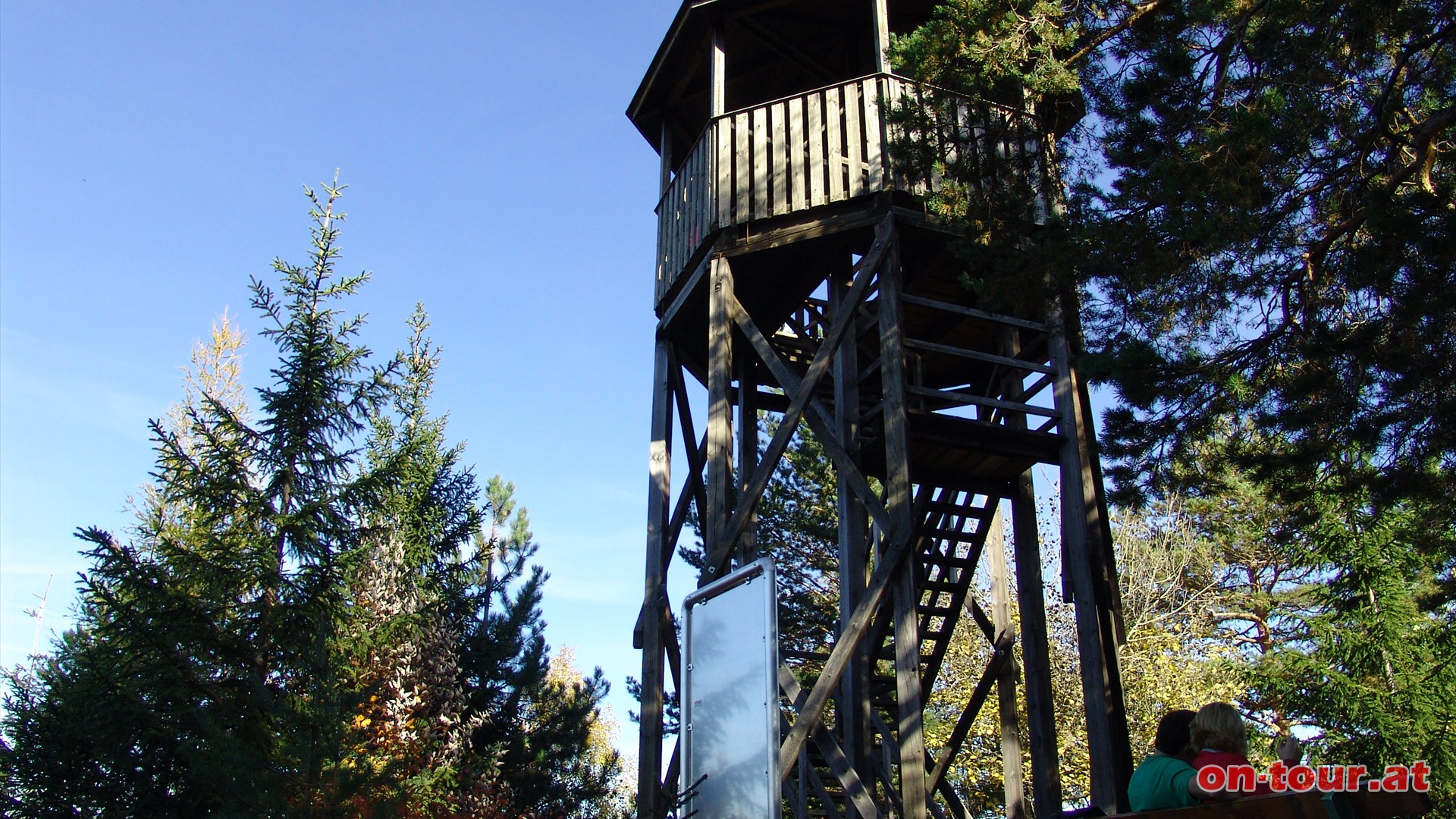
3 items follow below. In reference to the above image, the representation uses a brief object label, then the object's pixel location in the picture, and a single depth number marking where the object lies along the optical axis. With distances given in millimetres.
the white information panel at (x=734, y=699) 6289
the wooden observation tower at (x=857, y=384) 7512
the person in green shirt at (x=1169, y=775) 3486
